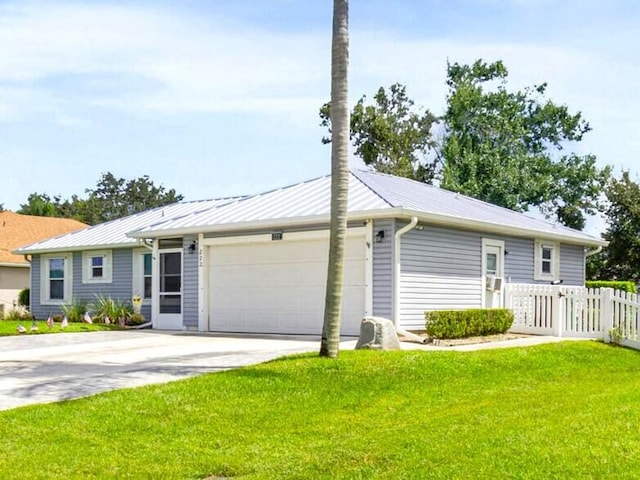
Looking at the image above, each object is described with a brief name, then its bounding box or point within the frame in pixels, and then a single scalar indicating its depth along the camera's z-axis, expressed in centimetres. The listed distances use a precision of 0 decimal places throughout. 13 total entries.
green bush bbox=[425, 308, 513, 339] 1438
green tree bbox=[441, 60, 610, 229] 3475
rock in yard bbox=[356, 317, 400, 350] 1173
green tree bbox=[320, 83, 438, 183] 4219
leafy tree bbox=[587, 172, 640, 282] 3159
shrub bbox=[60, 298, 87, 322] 2307
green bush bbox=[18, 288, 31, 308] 2748
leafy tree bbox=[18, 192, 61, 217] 5938
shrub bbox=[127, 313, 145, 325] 2111
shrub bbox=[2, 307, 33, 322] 2603
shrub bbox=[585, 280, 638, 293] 2623
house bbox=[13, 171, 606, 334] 1540
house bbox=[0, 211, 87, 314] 2919
